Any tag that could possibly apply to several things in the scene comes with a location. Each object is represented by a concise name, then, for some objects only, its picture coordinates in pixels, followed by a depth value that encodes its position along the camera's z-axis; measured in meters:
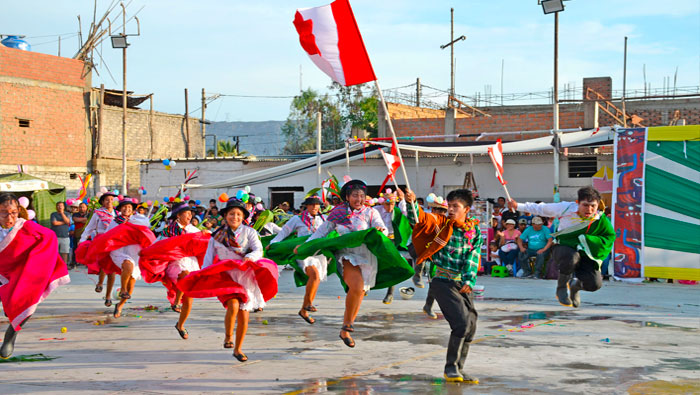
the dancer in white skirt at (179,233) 9.76
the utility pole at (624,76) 41.17
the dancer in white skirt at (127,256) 10.25
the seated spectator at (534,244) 15.81
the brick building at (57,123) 31.09
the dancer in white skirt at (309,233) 9.40
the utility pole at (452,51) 39.69
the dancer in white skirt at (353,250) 7.57
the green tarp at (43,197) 21.72
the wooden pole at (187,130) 40.81
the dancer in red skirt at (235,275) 7.08
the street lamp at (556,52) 17.05
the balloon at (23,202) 8.15
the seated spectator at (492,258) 16.98
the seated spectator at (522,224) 16.95
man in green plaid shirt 6.27
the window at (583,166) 22.09
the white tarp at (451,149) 16.70
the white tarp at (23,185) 21.50
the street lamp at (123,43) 29.94
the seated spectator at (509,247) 16.48
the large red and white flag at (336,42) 7.99
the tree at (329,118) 44.31
